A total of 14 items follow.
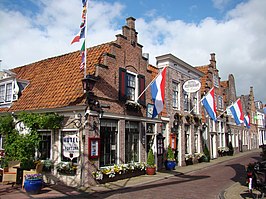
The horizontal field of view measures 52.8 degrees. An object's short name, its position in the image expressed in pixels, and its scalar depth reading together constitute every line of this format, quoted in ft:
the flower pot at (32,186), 34.04
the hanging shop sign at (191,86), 63.38
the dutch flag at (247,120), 101.55
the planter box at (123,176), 41.73
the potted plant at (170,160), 58.08
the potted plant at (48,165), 42.98
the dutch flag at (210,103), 68.54
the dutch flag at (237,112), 80.02
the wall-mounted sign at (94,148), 39.68
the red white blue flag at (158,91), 49.65
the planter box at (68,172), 40.01
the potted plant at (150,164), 51.24
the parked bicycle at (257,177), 29.94
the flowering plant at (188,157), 68.83
